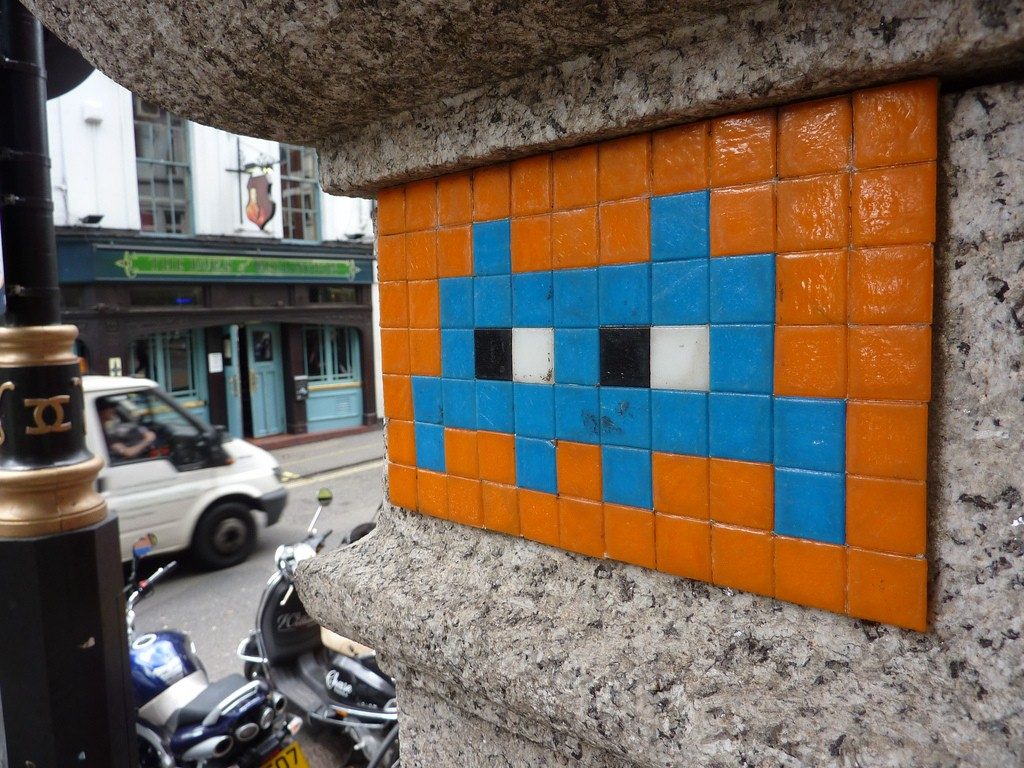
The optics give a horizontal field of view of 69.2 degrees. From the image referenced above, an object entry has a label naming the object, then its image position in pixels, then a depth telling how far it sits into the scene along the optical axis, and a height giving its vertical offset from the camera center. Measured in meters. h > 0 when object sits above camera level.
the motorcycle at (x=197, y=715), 3.62 -1.91
